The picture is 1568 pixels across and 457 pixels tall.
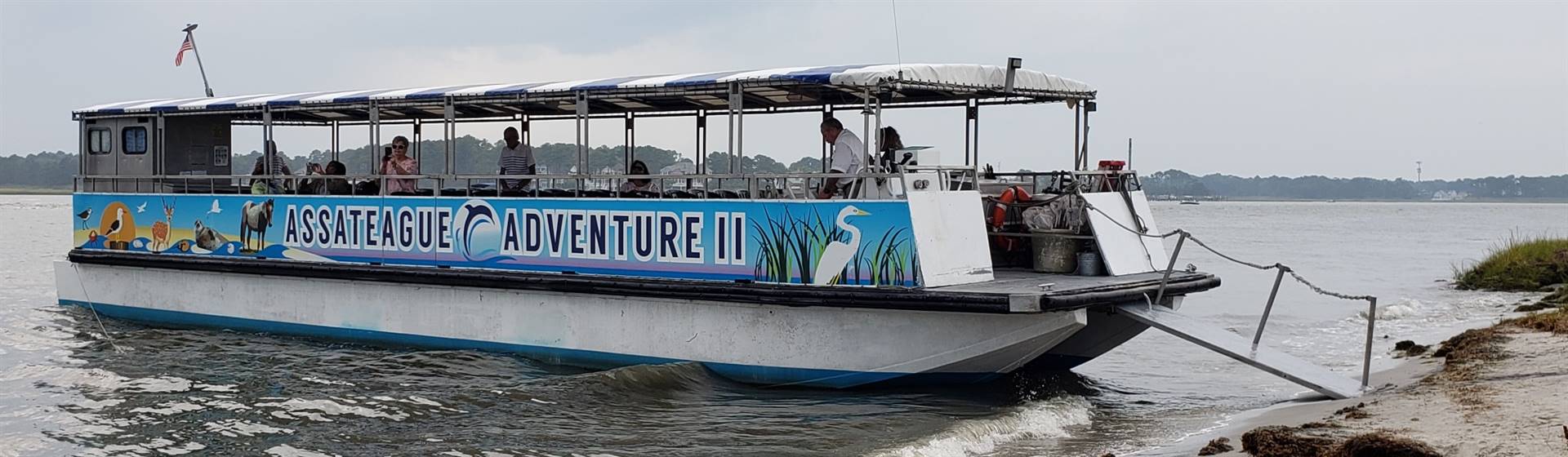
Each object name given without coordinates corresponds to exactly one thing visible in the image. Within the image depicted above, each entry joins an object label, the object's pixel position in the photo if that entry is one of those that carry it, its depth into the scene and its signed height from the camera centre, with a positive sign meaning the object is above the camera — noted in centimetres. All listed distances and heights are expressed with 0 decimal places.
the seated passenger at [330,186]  1431 -11
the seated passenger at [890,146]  1137 +28
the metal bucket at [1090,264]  1105 -62
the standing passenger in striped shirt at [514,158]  1384 +19
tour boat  1025 -63
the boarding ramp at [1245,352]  987 -116
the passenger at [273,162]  1455 +11
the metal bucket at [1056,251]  1130 -54
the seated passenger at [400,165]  1358 +10
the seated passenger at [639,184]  1207 -6
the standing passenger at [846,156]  1107 +19
